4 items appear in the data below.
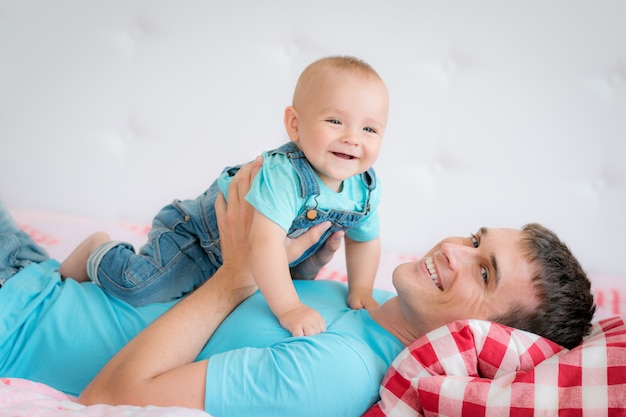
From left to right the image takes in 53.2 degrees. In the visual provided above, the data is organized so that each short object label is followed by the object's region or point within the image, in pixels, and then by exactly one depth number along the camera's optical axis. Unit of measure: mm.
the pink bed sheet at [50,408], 982
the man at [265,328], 1136
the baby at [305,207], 1289
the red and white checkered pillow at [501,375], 1037
